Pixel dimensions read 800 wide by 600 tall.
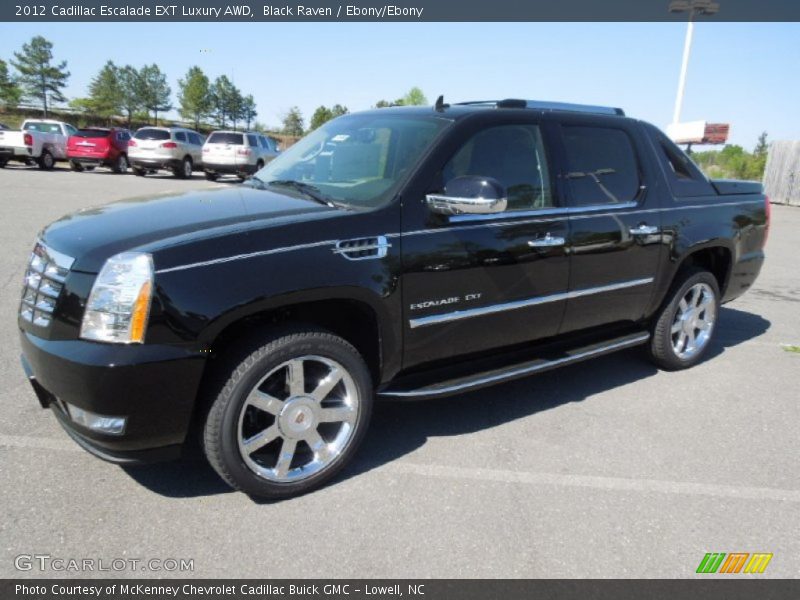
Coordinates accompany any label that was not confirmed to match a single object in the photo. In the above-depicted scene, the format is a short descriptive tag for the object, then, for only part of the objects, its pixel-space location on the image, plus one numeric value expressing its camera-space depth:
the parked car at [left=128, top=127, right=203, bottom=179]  21.72
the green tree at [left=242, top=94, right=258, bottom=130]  92.05
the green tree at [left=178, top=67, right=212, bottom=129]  71.25
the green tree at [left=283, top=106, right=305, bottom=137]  74.31
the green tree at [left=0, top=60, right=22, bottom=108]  60.62
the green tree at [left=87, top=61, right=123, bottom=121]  68.44
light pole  21.25
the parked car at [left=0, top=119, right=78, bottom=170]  21.17
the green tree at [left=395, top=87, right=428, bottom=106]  63.29
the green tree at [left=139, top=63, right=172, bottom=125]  72.88
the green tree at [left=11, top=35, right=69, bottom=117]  65.31
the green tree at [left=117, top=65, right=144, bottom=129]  70.56
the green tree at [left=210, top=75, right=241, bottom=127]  80.06
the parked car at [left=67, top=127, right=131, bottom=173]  21.98
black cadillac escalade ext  2.50
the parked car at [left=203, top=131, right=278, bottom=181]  21.86
